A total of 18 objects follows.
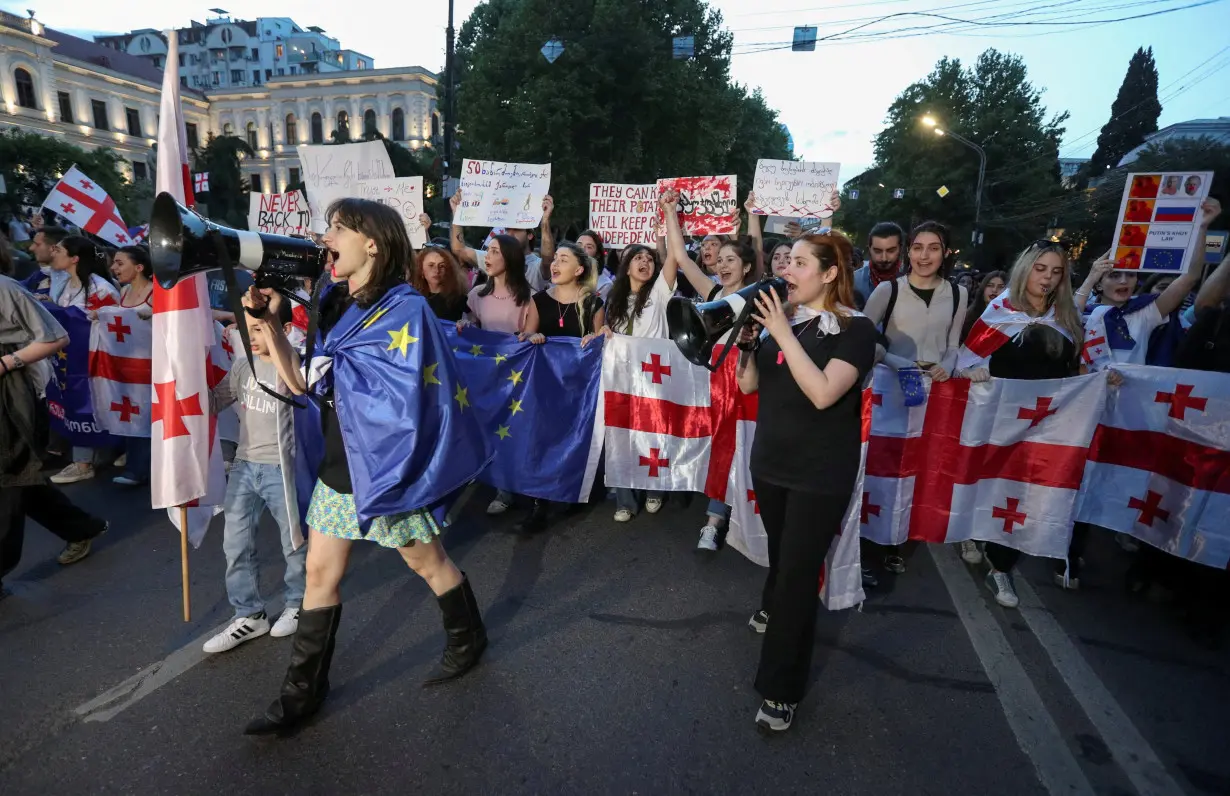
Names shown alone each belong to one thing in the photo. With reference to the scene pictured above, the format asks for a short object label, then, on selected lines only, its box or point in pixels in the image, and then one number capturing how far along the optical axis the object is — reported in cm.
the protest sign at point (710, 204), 596
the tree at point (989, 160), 3731
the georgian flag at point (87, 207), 611
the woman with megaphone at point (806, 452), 239
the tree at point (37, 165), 2234
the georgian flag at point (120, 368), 521
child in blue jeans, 290
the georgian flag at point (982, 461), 361
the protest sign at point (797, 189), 602
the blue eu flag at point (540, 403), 457
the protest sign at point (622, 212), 649
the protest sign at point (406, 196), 585
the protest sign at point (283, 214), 615
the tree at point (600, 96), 2042
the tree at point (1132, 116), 5634
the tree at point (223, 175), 3397
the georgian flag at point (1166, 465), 333
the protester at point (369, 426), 219
